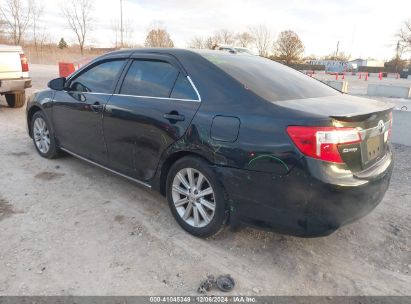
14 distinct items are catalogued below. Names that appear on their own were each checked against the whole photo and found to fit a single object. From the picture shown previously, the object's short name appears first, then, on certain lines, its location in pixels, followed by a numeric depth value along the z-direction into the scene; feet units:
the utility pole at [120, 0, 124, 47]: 157.73
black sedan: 7.89
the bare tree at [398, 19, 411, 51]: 203.00
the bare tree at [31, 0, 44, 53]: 152.81
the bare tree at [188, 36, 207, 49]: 172.26
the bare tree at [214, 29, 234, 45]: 193.93
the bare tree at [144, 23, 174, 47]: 166.13
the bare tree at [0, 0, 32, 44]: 138.72
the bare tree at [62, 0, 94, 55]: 165.37
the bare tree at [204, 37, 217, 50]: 173.29
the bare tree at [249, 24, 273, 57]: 207.00
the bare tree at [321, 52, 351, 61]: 261.79
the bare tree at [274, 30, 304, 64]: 186.60
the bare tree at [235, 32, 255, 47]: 208.66
